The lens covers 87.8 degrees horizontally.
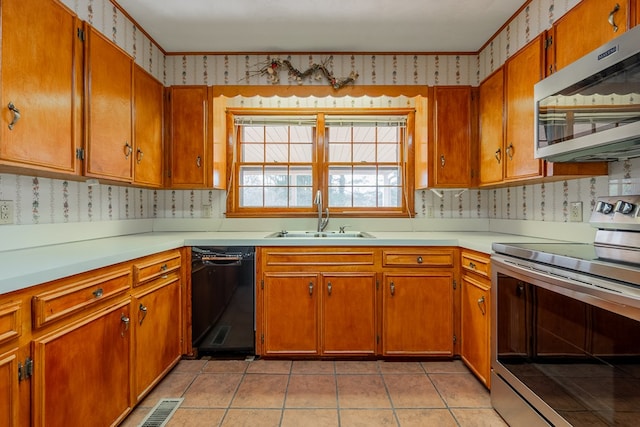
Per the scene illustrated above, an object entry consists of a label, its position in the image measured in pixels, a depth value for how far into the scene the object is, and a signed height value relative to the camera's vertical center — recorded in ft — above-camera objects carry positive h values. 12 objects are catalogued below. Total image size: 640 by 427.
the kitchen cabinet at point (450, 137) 8.67 +1.96
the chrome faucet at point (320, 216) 9.38 -0.14
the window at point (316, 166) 9.92 +1.37
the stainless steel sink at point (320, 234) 9.05 -0.62
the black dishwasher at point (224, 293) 7.57 -1.86
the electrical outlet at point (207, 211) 9.59 +0.02
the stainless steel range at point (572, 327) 3.52 -1.50
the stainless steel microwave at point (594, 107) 3.91 +1.44
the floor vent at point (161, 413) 5.50 -3.49
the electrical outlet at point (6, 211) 5.22 +0.01
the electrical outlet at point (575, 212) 6.36 -0.02
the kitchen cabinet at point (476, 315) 6.35 -2.13
